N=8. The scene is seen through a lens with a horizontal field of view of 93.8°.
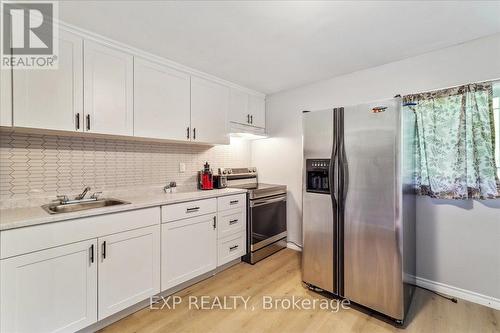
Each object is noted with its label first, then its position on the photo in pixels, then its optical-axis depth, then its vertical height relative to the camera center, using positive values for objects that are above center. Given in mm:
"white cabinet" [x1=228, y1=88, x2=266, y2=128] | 3158 +832
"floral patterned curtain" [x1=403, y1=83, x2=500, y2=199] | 1990 +208
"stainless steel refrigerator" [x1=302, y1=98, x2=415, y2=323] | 1819 -332
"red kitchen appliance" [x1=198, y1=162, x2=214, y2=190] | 2996 -159
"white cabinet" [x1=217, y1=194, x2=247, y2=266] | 2633 -723
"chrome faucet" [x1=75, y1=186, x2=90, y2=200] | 2095 -252
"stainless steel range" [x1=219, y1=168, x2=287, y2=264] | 2930 -648
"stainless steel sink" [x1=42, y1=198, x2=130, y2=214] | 1912 -327
